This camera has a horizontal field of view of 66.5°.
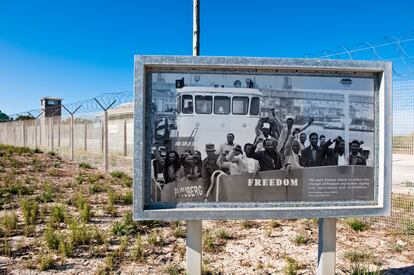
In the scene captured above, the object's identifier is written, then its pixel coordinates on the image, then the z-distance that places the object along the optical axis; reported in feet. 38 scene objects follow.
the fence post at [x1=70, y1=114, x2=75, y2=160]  49.06
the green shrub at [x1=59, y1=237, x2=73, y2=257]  12.46
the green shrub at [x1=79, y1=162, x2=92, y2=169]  42.31
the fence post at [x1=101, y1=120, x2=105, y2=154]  39.43
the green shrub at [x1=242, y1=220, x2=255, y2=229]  16.90
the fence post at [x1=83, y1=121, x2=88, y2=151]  45.38
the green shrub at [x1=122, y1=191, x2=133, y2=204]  22.17
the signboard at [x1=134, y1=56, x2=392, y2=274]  8.96
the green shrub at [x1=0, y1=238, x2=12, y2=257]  12.59
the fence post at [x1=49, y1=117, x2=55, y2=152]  59.83
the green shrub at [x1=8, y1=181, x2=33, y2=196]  24.11
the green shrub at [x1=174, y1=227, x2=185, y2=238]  15.25
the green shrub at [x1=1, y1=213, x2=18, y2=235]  15.22
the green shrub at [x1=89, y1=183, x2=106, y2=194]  25.78
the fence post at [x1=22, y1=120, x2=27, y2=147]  81.61
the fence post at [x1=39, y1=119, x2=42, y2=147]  69.41
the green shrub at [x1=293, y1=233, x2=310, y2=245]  14.61
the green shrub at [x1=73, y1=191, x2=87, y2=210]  19.84
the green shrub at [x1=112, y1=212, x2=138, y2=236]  15.20
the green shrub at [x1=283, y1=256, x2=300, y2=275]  11.39
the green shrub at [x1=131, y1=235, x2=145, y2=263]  12.38
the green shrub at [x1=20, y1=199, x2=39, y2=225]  16.43
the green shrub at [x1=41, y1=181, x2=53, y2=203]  21.70
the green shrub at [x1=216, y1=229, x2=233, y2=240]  15.12
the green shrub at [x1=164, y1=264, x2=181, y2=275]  11.13
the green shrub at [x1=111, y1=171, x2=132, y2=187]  29.43
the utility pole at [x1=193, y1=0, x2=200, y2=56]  23.66
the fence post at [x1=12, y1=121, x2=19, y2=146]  89.97
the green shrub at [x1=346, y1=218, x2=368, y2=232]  16.89
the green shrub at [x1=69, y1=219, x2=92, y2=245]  13.71
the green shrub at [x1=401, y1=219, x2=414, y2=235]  16.03
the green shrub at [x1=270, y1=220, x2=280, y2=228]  17.03
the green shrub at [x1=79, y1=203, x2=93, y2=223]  17.12
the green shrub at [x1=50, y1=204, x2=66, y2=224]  16.80
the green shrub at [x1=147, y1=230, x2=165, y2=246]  14.10
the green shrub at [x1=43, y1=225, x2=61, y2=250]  13.12
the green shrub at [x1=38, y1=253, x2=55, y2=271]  11.42
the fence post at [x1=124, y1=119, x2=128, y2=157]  36.32
